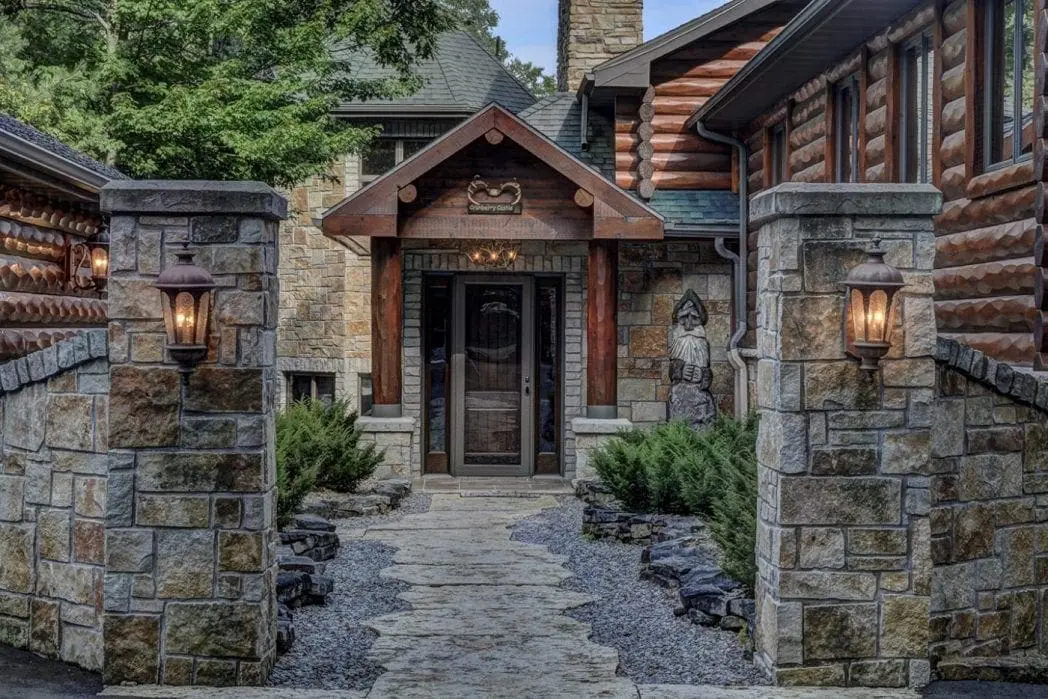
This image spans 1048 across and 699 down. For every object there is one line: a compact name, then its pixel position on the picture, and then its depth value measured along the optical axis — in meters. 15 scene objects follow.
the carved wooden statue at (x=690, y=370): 15.05
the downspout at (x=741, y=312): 14.82
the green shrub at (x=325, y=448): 11.62
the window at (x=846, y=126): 11.91
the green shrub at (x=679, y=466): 10.11
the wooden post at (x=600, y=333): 13.81
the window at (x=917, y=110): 10.09
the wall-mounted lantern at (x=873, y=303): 5.88
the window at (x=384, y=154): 18.64
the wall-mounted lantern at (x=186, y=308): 5.89
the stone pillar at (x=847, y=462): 6.06
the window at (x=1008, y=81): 8.41
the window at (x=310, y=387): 19.08
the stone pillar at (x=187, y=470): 6.09
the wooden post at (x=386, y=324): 13.80
